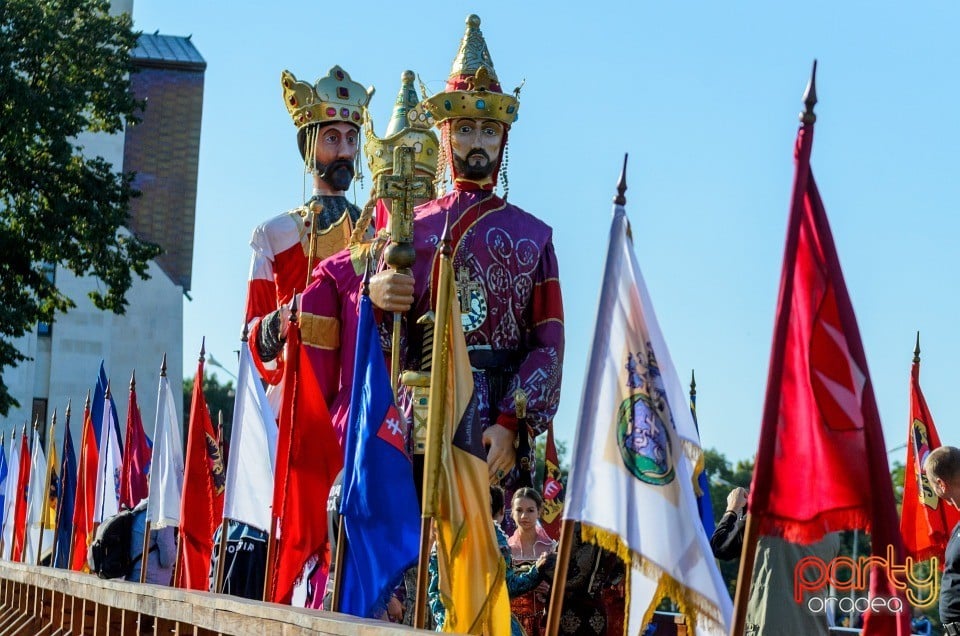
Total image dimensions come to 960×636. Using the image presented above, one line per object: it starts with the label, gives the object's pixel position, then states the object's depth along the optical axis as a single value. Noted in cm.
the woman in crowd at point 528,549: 969
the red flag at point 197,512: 1306
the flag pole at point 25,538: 2127
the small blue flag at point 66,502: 1939
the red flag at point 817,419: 658
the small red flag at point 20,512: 2222
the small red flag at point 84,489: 1828
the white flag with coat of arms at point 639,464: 725
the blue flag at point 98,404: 1950
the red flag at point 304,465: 1104
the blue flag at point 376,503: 973
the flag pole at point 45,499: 1985
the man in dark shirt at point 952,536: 795
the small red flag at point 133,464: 1716
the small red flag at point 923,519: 1154
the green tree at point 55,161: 2680
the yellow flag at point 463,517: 878
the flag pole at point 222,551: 1180
